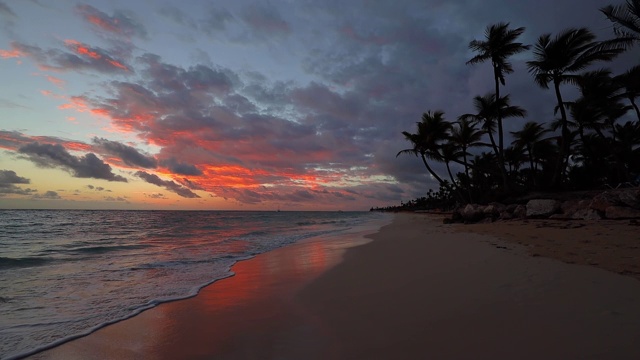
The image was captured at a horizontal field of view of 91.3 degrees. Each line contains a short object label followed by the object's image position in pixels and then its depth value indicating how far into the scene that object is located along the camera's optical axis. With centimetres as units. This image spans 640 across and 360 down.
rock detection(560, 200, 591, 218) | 1473
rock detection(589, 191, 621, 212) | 1349
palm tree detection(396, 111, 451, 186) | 3312
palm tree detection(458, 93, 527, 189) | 2639
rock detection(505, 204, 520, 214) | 1947
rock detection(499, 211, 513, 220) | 1886
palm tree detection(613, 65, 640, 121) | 2064
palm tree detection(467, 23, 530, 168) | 2327
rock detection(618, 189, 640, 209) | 1277
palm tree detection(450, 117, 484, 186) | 3322
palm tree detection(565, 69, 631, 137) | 2327
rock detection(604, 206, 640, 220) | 1228
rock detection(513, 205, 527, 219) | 1772
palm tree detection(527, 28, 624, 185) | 2014
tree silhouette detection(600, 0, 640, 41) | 1356
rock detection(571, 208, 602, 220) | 1323
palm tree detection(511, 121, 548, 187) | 3553
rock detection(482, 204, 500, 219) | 2030
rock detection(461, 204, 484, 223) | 2148
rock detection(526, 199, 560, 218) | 1628
